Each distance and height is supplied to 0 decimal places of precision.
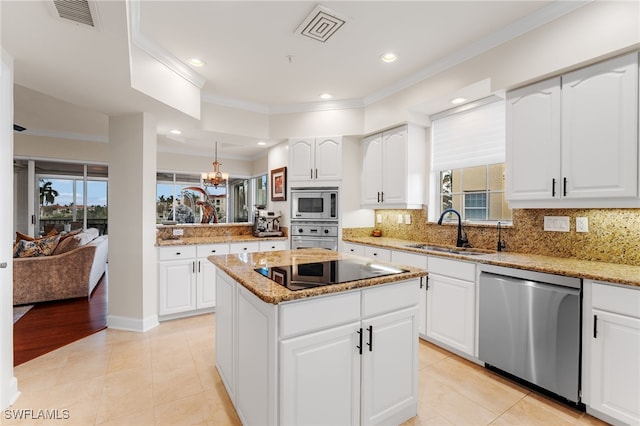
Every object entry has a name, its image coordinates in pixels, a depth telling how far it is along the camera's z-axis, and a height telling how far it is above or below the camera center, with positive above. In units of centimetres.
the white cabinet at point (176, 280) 339 -81
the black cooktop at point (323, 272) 152 -36
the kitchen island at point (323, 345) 135 -69
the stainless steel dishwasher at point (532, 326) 188 -80
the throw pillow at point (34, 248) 407 -53
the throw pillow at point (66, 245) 426 -51
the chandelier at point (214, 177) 520 +60
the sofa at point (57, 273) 392 -87
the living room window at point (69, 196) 562 +28
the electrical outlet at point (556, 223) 238 -9
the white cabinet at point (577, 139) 187 +52
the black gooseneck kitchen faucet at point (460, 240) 303 -29
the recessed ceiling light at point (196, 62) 290 +148
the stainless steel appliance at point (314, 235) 405 -33
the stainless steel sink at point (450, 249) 271 -38
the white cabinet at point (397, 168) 347 +53
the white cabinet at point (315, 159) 398 +71
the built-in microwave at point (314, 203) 402 +11
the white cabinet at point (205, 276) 359 -81
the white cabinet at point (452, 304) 247 -82
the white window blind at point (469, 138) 293 +80
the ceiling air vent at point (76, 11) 152 +106
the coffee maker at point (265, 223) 428 -18
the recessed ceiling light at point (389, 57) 278 +147
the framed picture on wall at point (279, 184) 434 +41
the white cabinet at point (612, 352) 166 -82
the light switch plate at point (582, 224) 227 -9
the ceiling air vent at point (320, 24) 220 +147
